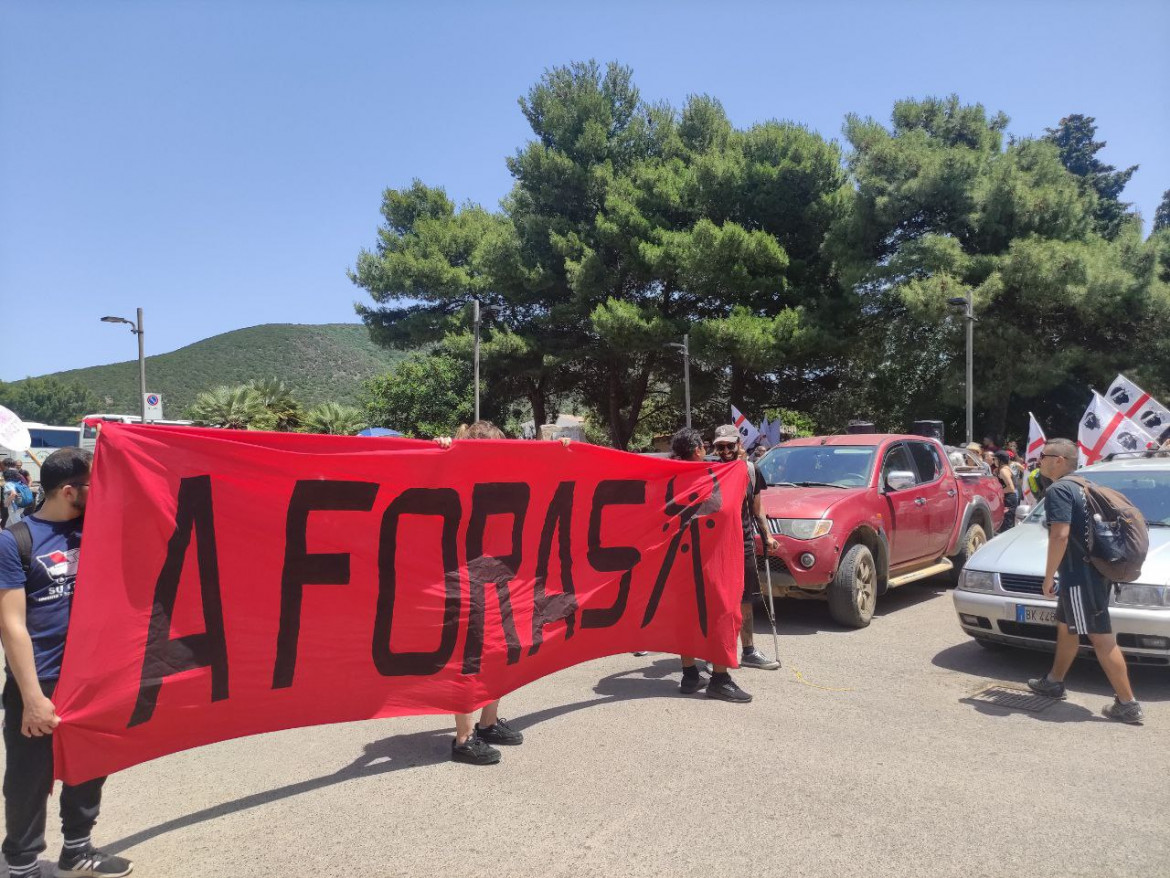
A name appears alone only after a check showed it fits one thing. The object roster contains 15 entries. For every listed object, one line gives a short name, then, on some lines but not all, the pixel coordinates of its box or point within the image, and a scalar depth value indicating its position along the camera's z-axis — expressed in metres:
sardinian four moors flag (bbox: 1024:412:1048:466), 13.37
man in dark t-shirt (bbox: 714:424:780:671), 6.38
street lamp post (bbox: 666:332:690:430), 29.58
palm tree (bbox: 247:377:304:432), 38.32
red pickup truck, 7.83
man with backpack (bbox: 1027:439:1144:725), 5.20
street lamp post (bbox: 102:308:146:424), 25.14
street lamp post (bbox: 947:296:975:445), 24.33
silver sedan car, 5.60
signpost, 22.58
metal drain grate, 5.54
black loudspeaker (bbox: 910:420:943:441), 13.22
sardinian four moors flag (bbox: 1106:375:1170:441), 11.69
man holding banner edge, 3.11
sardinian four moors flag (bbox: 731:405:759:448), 21.16
